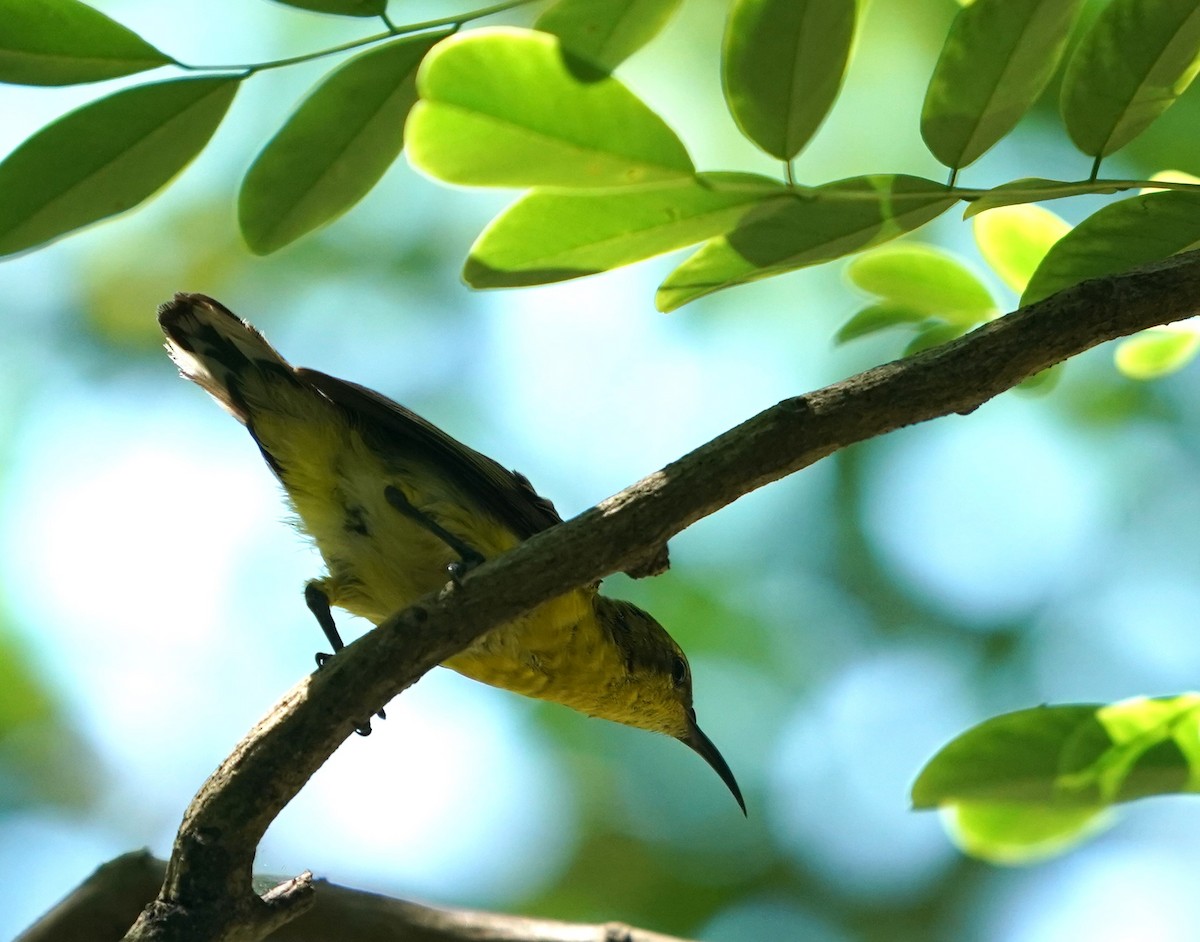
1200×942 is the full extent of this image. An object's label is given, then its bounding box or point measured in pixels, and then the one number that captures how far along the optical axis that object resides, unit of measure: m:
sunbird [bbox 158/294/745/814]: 3.63
